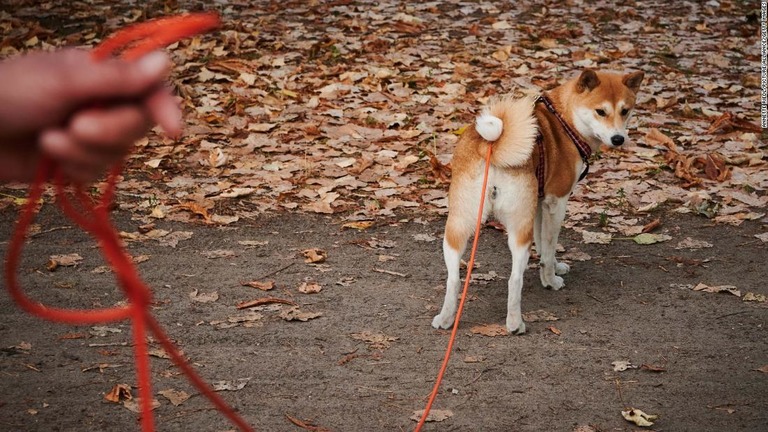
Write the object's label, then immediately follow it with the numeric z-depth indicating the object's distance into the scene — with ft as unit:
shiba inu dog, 14.89
